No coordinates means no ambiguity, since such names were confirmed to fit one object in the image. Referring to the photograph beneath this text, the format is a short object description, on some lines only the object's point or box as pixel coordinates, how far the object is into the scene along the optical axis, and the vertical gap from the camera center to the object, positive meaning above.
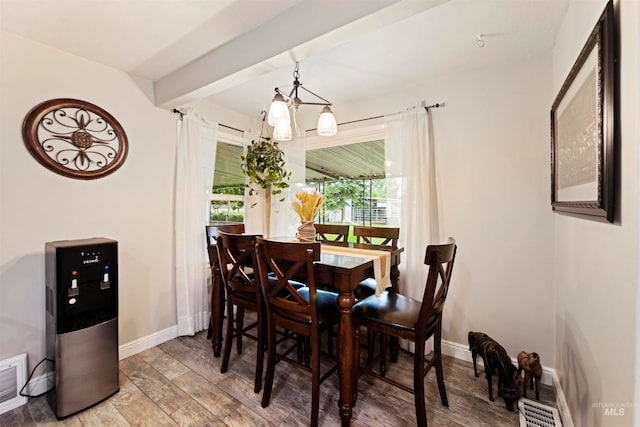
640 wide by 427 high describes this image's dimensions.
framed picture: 1.00 +0.39
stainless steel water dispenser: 1.69 -0.71
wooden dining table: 1.57 -0.62
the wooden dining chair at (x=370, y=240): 2.26 -0.26
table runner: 1.83 -0.32
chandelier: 1.99 +0.72
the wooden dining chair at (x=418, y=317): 1.47 -0.62
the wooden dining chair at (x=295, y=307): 1.53 -0.58
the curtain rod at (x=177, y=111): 2.66 +0.99
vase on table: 2.29 -0.16
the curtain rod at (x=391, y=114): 2.45 +0.98
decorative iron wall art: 1.92 +0.56
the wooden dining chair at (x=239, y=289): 1.87 -0.56
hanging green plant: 3.21 +0.56
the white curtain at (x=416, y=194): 2.43 +0.18
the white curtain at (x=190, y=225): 2.68 -0.12
